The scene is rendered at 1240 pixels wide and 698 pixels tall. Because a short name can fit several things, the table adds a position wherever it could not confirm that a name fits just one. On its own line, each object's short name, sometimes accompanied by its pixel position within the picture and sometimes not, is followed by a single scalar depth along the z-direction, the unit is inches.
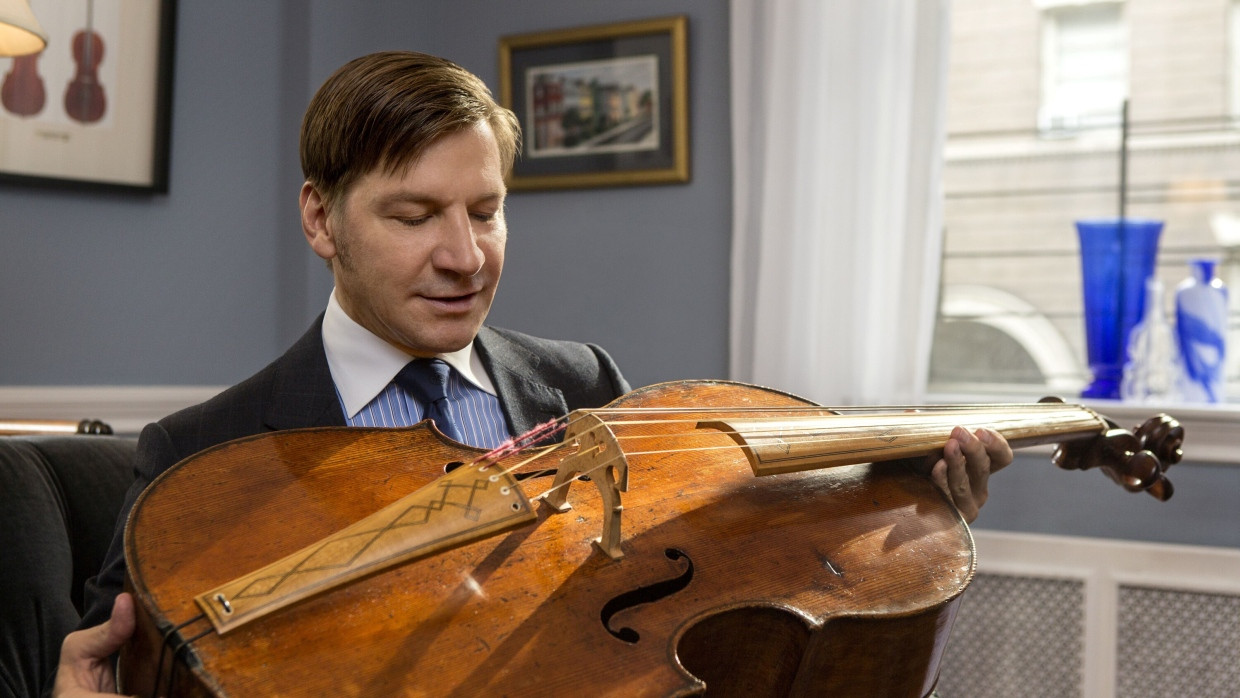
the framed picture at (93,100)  81.9
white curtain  90.0
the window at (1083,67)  91.7
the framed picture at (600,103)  101.3
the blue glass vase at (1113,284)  86.9
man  39.8
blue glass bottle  83.2
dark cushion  46.4
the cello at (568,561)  24.2
